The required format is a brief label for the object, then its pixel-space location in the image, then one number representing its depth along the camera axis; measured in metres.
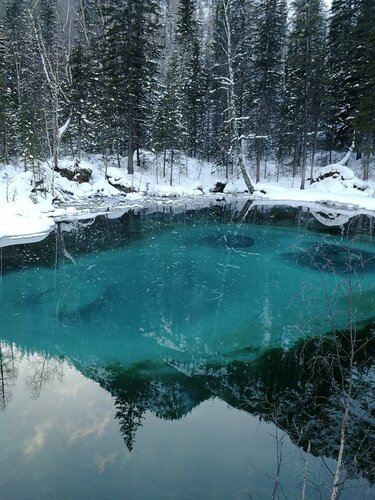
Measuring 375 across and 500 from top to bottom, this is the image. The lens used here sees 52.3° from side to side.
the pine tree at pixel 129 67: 33.67
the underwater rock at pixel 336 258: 16.03
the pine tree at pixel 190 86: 43.12
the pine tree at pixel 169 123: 37.12
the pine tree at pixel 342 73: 36.47
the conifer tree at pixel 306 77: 32.47
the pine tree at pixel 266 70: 37.88
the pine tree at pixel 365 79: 31.61
